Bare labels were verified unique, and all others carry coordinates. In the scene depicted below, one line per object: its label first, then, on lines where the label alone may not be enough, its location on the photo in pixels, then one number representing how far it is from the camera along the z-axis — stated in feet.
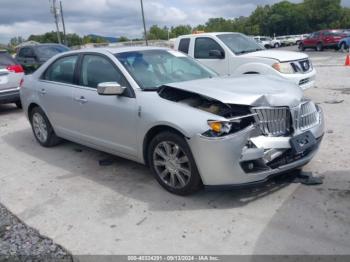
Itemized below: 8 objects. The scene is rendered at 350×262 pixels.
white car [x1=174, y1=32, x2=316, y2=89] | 26.43
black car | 45.85
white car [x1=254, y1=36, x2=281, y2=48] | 149.89
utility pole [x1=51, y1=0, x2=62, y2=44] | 115.89
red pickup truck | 98.78
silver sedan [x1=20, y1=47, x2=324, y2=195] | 12.06
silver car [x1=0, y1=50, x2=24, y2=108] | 30.66
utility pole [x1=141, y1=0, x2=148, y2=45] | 134.21
